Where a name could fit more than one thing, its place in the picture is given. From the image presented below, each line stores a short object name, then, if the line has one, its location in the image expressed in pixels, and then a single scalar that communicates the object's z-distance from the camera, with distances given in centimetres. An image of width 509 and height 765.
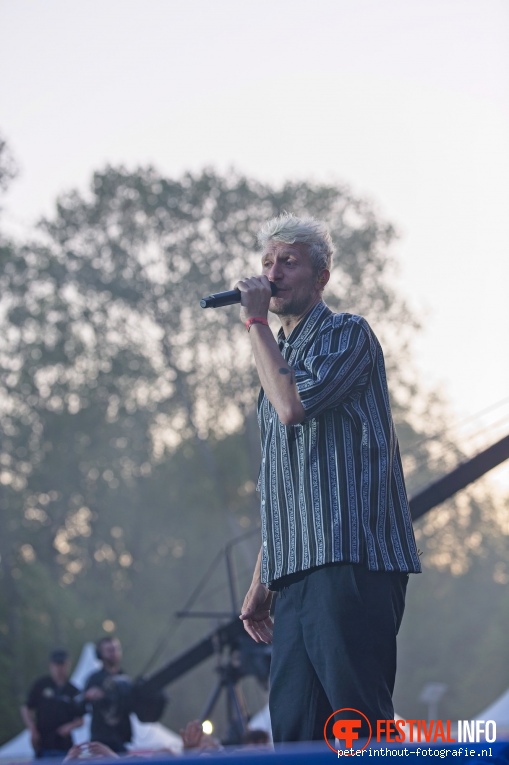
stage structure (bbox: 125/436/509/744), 1792
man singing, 477
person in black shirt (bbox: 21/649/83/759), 1648
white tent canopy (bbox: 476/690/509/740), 2472
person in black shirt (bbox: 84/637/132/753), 1597
